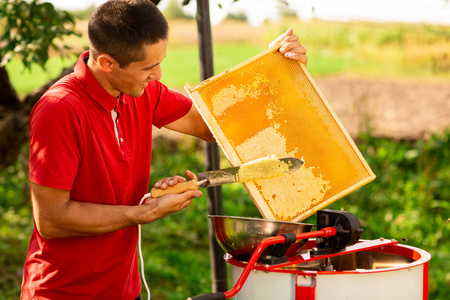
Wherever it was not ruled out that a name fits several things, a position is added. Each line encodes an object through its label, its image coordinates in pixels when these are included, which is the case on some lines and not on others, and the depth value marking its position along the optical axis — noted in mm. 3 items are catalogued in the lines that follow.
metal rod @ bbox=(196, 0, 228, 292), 4133
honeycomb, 2740
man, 2361
